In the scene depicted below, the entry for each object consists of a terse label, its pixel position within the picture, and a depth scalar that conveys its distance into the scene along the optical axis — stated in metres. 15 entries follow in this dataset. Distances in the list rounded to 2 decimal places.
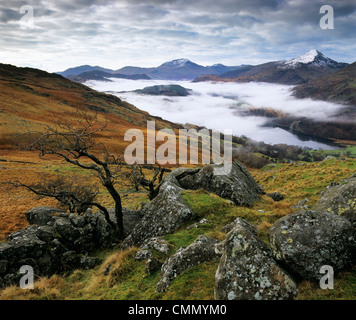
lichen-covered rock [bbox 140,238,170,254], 10.99
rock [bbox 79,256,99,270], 12.20
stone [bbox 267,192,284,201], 22.15
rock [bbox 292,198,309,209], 15.11
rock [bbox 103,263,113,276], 10.68
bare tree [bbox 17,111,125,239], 11.88
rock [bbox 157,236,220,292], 8.52
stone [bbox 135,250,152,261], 10.86
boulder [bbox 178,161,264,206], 18.64
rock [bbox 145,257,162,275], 9.63
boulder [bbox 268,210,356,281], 6.88
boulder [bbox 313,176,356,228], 8.62
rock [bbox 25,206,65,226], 15.62
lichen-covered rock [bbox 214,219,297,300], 6.62
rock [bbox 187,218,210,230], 13.07
